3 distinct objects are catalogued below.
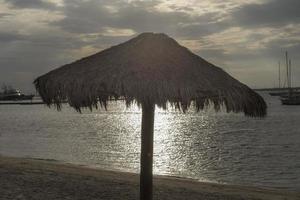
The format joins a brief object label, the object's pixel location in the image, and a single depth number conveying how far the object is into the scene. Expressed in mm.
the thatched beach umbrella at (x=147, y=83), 7191
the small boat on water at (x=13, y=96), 195375
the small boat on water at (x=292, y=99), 105438
